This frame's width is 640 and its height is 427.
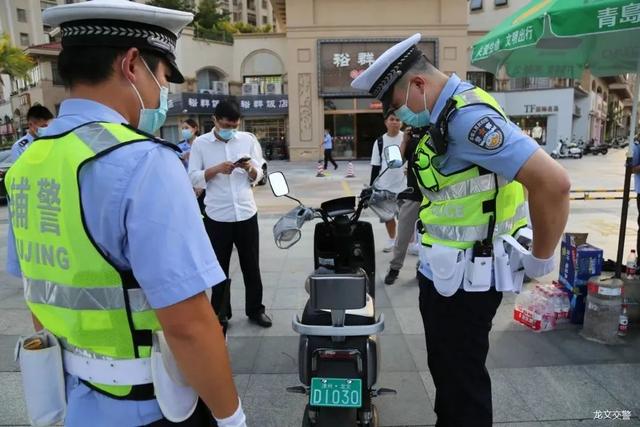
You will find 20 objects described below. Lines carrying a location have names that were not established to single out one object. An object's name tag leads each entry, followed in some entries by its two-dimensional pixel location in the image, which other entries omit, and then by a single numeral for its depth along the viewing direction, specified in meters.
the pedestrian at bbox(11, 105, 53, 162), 5.23
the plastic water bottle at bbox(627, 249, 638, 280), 3.70
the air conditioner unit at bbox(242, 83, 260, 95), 26.31
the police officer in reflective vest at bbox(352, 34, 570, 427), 1.80
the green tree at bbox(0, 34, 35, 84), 27.23
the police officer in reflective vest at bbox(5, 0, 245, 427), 1.02
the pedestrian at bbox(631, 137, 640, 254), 4.57
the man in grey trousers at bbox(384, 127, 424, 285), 4.87
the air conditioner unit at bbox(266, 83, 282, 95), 26.62
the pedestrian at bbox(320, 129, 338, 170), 18.08
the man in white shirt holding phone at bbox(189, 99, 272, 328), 3.60
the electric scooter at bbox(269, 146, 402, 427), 1.95
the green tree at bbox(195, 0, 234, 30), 36.94
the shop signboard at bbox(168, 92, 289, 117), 25.11
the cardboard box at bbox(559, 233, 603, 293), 3.57
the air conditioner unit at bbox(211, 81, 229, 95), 26.95
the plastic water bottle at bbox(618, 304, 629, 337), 3.42
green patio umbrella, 2.86
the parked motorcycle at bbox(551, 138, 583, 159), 24.95
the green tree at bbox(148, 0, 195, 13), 30.66
